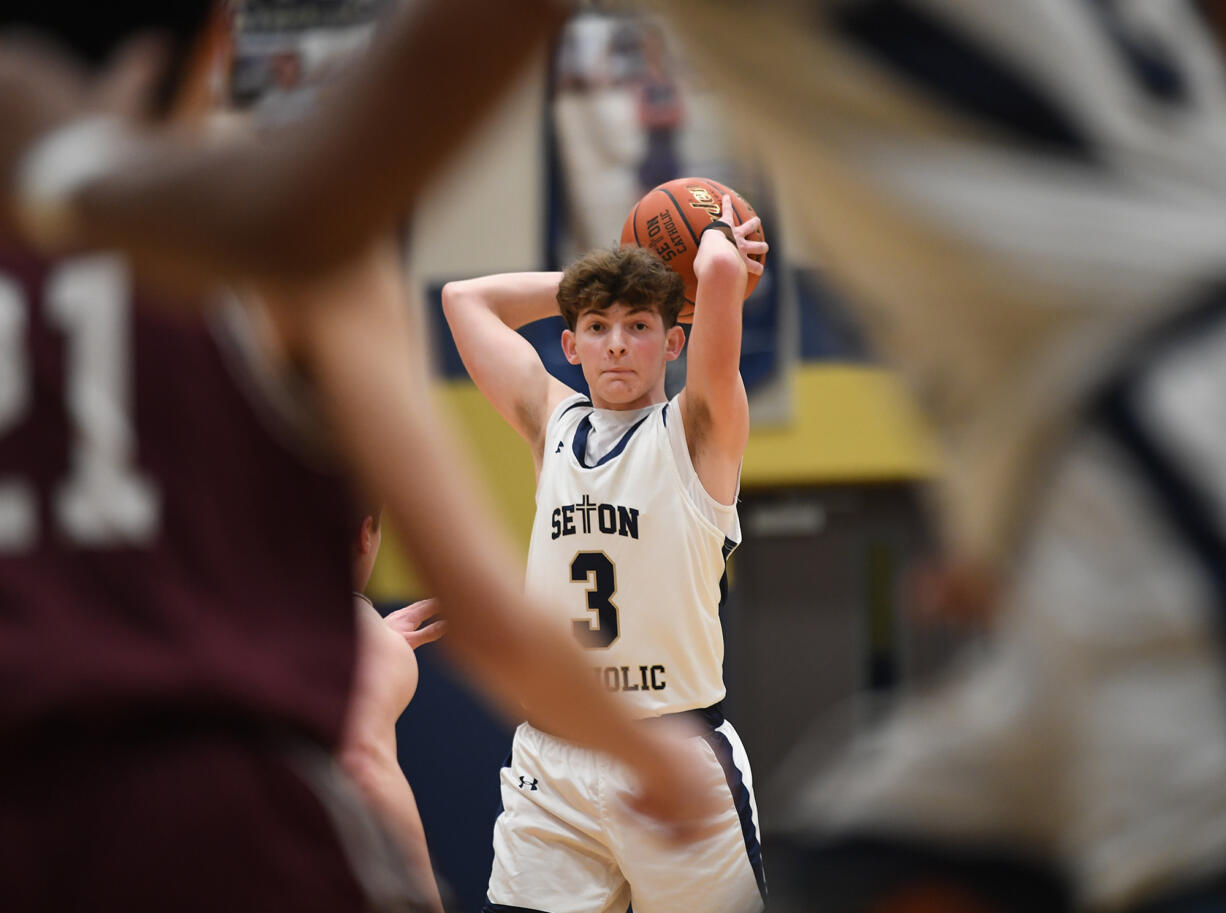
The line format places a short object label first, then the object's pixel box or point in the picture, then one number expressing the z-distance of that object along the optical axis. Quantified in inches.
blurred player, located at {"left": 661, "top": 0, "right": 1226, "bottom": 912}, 102.5
